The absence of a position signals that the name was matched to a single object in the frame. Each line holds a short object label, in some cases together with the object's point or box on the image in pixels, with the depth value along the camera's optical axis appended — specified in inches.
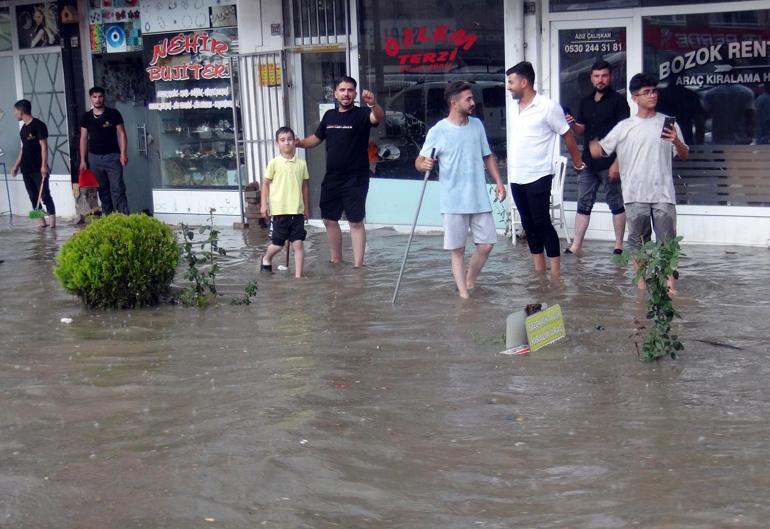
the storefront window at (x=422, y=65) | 505.1
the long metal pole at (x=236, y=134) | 588.7
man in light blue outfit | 365.4
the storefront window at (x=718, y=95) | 442.0
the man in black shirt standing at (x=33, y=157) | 634.2
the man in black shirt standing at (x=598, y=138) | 422.9
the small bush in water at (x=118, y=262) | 364.5
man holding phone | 352.2
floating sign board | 288.7
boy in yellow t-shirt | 422.3
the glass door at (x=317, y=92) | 561.0
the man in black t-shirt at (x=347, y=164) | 431.5
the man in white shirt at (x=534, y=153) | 374.3
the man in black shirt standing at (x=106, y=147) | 586.6
